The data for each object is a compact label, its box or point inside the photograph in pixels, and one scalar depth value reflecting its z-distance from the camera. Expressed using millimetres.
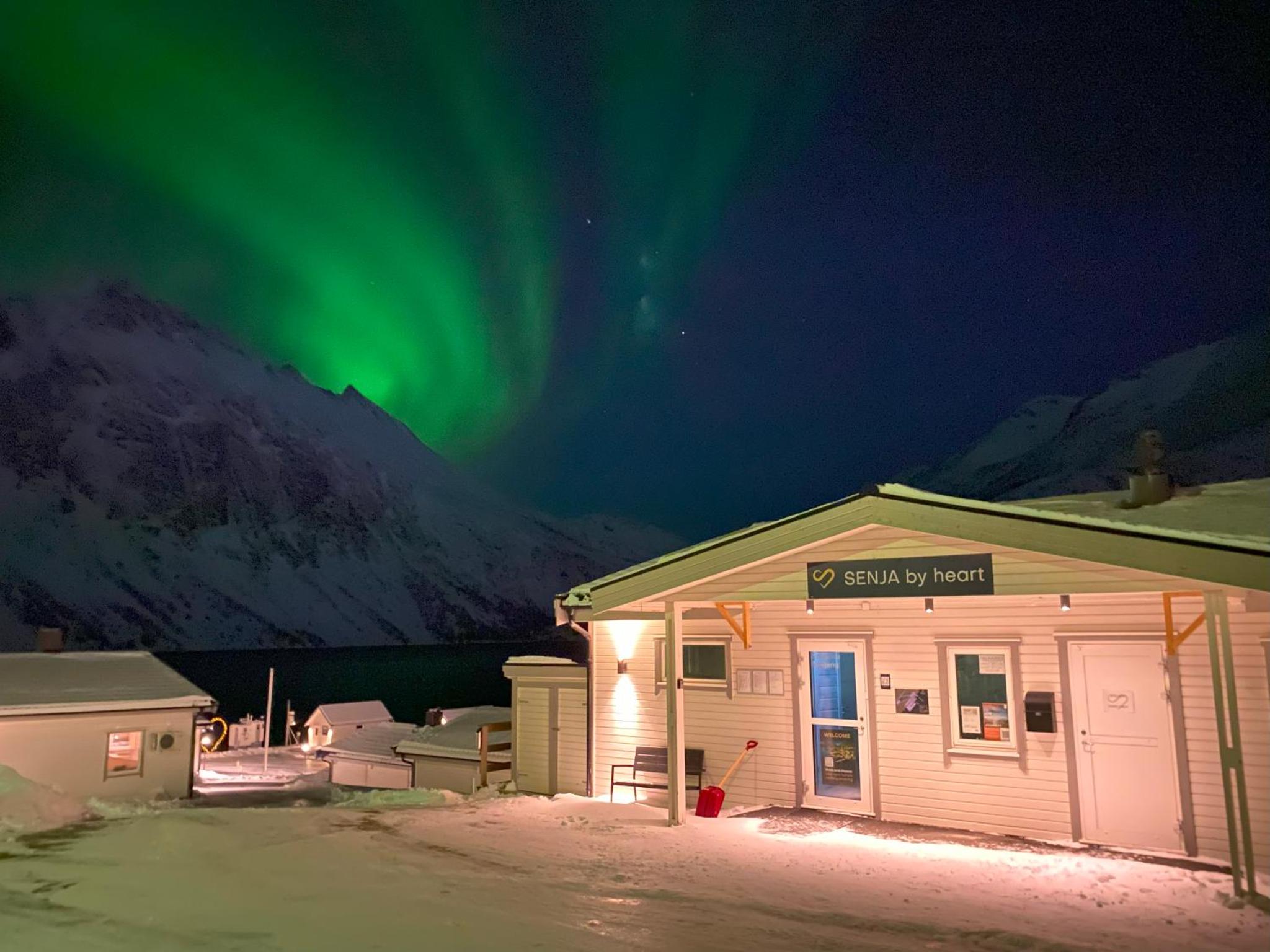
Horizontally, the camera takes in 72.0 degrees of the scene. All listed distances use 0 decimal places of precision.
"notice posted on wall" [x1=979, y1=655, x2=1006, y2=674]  9086
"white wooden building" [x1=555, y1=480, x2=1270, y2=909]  7398
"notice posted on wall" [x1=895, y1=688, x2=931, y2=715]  9516
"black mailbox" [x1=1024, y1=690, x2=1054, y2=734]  8672
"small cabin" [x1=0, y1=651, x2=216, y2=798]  15352
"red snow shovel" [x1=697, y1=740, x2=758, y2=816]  10117
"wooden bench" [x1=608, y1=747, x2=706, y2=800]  10812
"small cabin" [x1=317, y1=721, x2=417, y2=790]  32562
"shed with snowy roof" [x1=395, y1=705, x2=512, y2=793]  22797
